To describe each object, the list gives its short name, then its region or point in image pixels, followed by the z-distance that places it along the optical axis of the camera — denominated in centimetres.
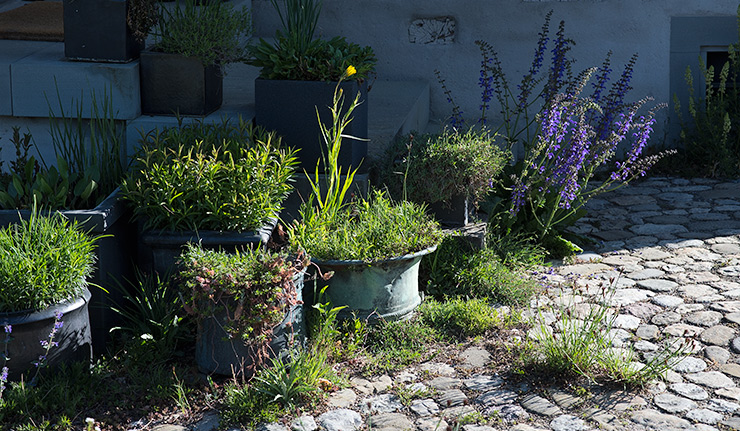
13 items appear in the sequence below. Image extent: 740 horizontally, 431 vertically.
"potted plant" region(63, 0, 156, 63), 460
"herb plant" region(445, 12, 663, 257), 489
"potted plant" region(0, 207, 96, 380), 320
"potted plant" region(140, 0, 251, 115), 456
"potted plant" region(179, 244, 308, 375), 331
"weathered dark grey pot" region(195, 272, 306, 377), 343
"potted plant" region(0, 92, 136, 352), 371
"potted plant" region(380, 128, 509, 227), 462
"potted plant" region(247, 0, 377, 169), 454
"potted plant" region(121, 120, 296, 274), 379
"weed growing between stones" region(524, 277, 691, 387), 353
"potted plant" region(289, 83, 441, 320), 386
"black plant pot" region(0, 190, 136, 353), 366
